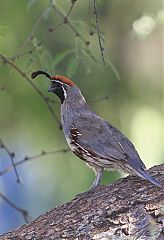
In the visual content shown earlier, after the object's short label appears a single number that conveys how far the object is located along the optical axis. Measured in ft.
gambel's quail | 33.94
